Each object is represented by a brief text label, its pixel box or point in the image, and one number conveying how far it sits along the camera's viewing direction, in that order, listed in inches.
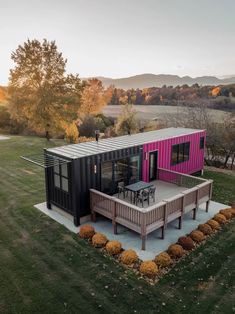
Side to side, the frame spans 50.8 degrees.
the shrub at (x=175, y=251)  286.4
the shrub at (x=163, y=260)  270.2
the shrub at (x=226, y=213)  384.8
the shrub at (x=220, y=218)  370.3
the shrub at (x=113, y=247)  290.5
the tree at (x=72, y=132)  968.9
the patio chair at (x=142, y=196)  359.3
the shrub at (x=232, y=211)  392.9
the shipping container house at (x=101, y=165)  352.2
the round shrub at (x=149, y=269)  255.3
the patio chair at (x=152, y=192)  375.9
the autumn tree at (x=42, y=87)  879.7
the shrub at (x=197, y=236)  320.8
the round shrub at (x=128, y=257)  273.9
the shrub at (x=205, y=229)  341.4
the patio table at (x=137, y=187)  359.9
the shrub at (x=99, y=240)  305.7
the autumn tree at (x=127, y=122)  1070.4
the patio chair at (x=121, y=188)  383.1
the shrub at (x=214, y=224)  353.5
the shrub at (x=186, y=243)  303.4
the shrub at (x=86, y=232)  324.8
